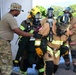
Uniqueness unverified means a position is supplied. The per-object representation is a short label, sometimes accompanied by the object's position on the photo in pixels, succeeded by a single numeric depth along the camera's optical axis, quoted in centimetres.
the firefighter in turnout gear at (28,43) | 352
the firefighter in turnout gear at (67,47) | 342
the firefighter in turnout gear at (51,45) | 309
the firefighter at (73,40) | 367
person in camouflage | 294
